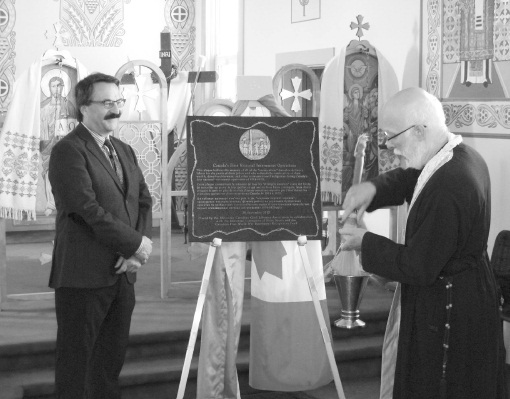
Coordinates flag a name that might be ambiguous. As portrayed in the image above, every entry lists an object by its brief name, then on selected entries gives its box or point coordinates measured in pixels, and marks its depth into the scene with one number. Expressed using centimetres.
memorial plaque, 384
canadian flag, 426
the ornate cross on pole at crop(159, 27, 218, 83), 866
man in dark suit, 352
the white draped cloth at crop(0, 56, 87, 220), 512
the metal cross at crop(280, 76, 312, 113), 550
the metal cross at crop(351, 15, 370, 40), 556
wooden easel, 372
